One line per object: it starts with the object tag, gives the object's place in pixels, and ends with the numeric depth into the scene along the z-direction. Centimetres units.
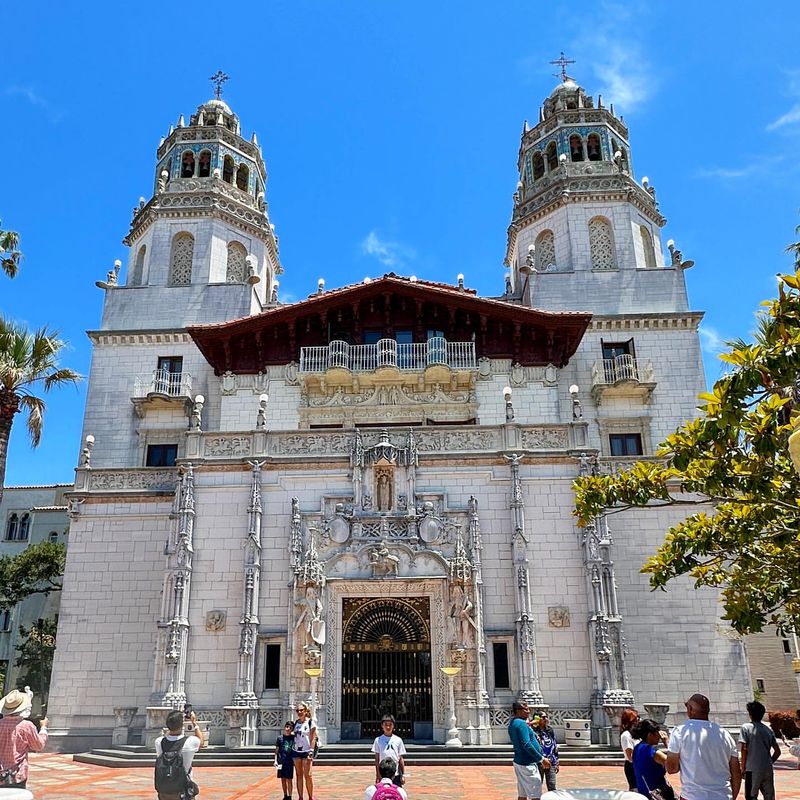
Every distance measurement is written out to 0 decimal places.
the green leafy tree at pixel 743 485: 848
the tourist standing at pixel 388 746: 1062
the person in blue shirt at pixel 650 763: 809
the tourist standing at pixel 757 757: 923
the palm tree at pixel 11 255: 2517
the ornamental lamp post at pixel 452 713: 2073
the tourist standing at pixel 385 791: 730
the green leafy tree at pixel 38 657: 3944
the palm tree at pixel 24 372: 2438
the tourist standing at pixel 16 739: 841
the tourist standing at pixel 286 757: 1309
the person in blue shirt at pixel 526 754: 1028
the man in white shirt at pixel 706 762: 673
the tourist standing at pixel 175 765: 743
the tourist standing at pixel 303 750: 1313
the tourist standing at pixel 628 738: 992
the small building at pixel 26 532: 4444
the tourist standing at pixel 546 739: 1223
